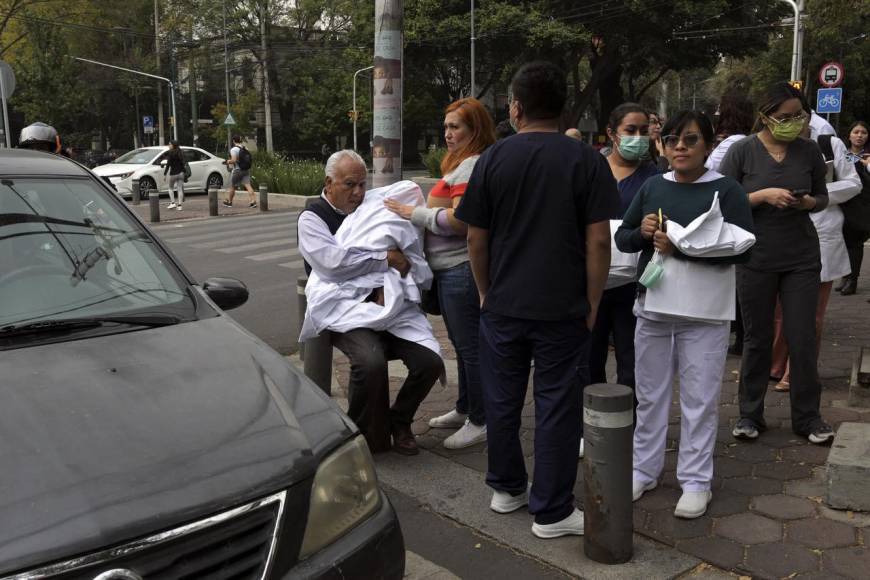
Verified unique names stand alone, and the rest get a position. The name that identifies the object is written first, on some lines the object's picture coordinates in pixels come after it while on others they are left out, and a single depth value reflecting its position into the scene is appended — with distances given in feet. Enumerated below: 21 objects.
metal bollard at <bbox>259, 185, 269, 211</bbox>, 67.05
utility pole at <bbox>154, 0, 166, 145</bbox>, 166.50
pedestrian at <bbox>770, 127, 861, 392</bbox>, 16.88
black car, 6.60
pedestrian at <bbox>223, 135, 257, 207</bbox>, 69.77
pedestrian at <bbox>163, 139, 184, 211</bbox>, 67.05
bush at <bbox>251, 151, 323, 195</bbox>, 75.82
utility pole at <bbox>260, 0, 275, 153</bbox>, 171.12
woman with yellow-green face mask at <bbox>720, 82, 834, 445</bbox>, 14.33
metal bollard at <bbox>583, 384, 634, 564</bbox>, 10.66
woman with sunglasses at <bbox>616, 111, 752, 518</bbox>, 12.25
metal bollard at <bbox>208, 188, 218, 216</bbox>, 62.23
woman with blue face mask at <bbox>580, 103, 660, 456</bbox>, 14.25
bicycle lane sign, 60.08
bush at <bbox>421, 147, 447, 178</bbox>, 109.81
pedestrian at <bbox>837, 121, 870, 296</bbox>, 21.01
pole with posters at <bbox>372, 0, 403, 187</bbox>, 20.21
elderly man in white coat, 14.44
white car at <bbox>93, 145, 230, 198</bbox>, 72.13
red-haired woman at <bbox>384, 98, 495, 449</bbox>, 14.53
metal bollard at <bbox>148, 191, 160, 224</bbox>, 57.21
